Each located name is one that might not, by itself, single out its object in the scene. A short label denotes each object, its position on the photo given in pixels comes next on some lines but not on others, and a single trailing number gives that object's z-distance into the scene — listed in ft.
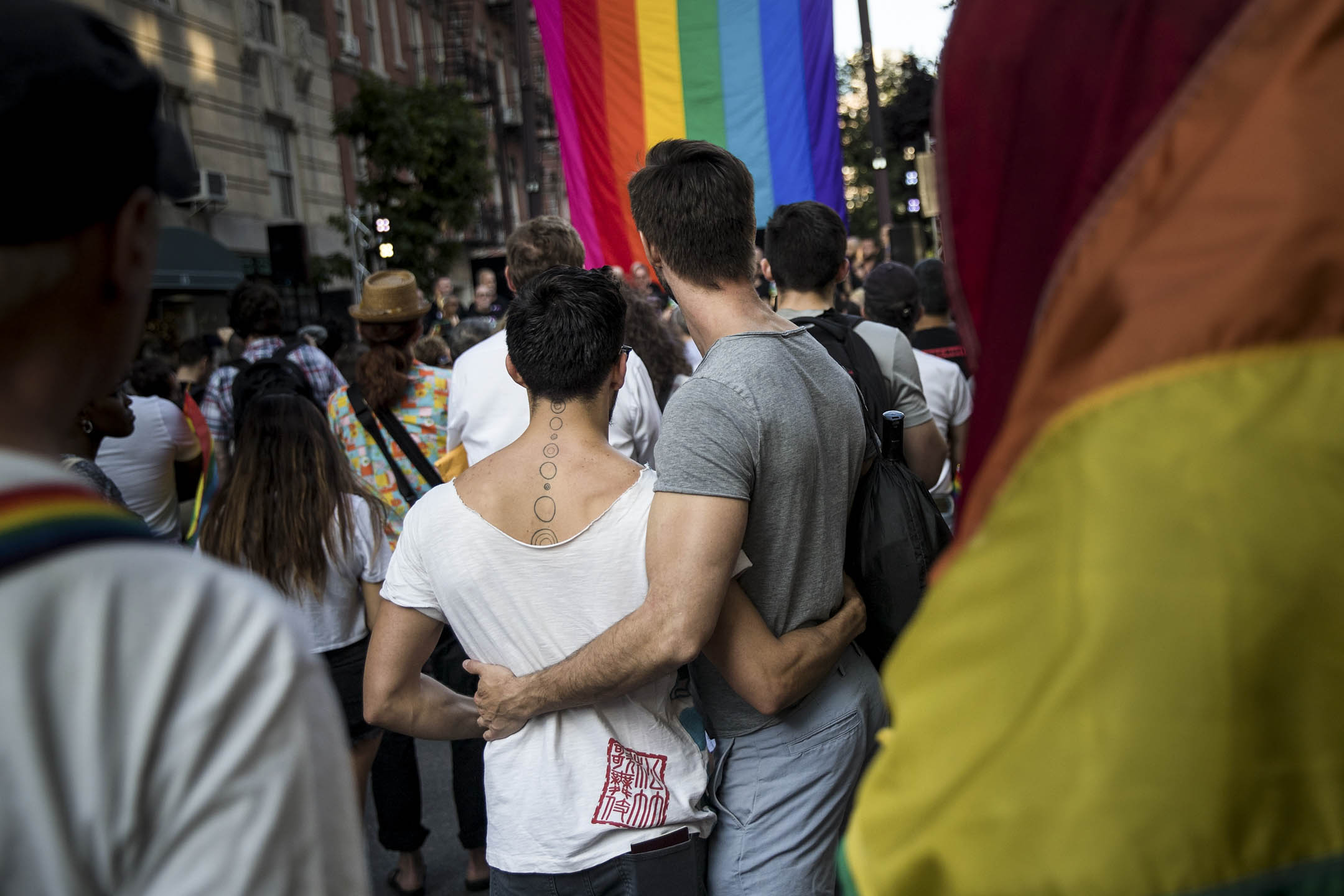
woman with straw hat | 14.56
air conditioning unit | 62.03
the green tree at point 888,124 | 104.99
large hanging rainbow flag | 22.97
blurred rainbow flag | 2.67
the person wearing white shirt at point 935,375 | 15.92
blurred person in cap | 2.56
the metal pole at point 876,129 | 57.21
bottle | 9.01
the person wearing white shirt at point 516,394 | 13.91
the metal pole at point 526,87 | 41.22
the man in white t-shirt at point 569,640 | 7.65
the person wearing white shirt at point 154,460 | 17.11
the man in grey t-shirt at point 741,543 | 7.17
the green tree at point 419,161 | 78.33
